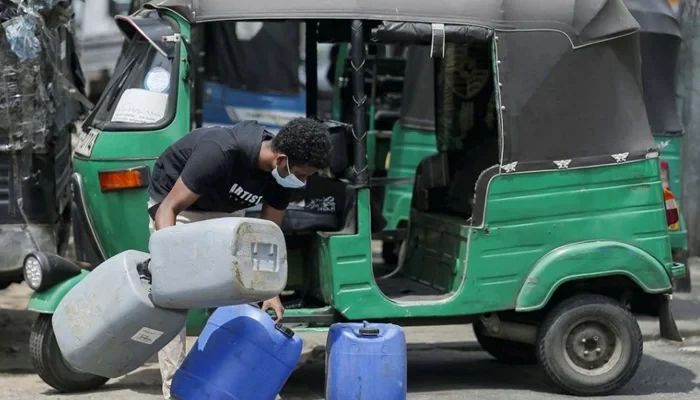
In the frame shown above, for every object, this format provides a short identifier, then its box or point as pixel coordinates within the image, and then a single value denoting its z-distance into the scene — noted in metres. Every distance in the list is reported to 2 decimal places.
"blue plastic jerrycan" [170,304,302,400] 10.67
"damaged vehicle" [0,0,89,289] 13.67
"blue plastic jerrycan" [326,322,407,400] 11.20
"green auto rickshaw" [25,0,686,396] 12.95
